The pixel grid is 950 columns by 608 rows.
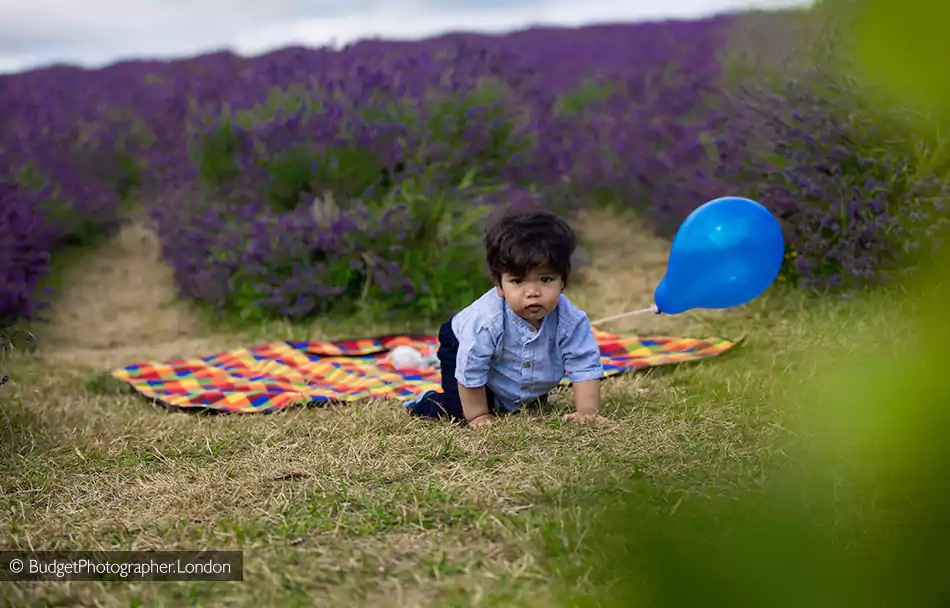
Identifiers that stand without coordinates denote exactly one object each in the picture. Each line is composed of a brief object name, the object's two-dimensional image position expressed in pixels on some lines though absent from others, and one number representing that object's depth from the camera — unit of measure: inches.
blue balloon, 123.0
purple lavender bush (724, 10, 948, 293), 155.6
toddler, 107.3
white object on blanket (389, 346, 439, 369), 156.9
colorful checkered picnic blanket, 138.3
